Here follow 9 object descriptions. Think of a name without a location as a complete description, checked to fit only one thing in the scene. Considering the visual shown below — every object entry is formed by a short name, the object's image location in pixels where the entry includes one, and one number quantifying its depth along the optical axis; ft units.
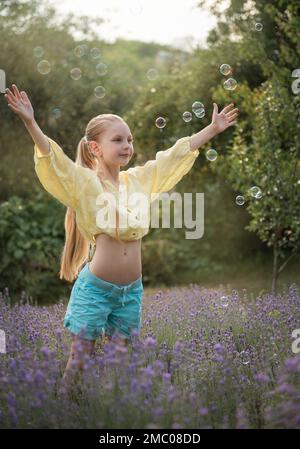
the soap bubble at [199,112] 15.64
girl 11.07
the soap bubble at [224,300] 16.13
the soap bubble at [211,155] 16.39
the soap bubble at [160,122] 16.02
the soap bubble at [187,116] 16.02
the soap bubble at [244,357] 11.30
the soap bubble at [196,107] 15.53
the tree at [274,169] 21.16
